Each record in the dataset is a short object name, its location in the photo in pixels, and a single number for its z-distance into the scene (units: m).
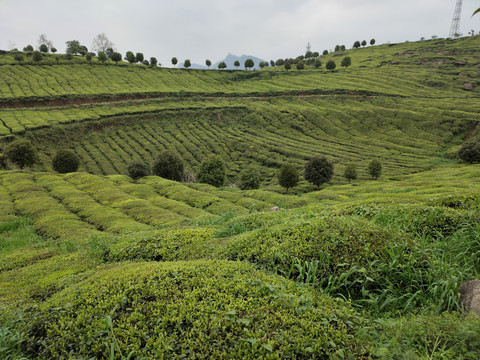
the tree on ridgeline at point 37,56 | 112.44
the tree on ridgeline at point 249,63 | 149.25
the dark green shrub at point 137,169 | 47.62
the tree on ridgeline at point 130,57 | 135.62
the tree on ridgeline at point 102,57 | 124.94
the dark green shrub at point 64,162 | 50.91
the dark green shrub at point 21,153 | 47.10
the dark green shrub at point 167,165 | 51.78
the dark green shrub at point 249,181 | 57.62
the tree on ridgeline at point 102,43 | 151.12
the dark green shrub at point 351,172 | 56.22
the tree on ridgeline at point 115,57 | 130.05
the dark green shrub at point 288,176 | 51.53
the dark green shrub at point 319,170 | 52.56
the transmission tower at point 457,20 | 158.94
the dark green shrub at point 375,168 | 56.50
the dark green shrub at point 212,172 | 53.84
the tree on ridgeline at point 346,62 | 151.25
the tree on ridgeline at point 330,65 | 146.38
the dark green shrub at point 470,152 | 58.38
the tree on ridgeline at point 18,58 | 110.06
